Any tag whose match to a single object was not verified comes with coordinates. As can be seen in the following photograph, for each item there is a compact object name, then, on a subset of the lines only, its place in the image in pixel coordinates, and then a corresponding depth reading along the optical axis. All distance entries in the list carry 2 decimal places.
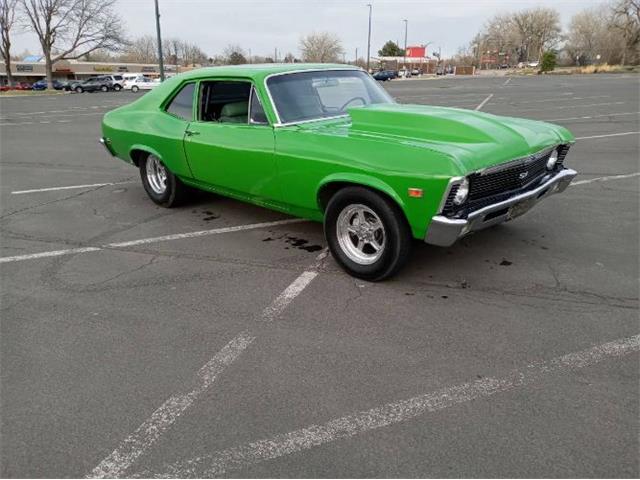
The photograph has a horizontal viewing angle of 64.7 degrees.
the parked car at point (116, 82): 50.56
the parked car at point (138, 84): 48.92
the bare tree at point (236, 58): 96.18
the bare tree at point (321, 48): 111.62
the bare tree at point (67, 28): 56.31
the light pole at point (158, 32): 29.06
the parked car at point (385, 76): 66.51
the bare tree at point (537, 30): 114.75
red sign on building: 135.25
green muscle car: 3.59
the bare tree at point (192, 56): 124.56
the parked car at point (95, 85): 49.06
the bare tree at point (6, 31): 57.41
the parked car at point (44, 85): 55.57
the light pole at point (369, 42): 67.88
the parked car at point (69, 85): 50.51
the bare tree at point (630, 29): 86.19
